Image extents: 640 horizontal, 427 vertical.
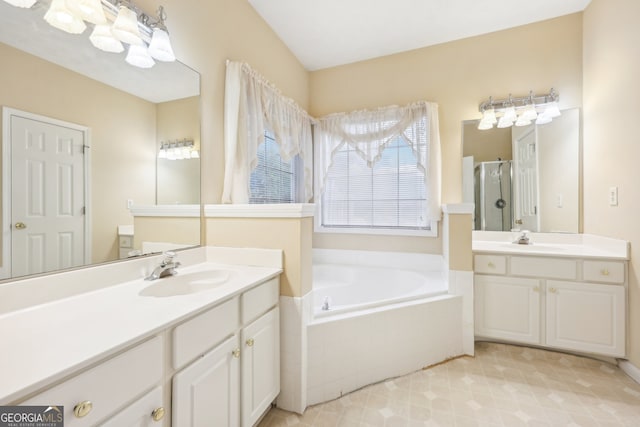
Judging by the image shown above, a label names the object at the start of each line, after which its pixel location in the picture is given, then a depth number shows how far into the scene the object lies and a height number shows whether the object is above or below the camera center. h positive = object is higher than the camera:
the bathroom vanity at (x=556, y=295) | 1.84 -0.61
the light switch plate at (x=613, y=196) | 1.87 +0.11
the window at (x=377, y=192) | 2.75 +0.22
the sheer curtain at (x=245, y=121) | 1.80 +0.69
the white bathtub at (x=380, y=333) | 1.58 -0.81
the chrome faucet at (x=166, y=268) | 1.28 -0.27
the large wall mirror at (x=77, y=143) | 0.90 +0.28
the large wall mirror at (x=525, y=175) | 2.33 +0.33
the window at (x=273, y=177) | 2.38 +0.35
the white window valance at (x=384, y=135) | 2.57 +0.79
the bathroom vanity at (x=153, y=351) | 0.60 -0.38
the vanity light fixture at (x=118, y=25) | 0.99 +0.78
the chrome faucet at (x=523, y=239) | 2.34 -0.24
